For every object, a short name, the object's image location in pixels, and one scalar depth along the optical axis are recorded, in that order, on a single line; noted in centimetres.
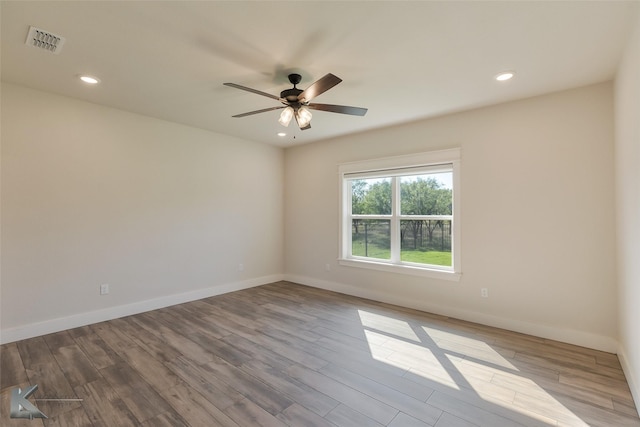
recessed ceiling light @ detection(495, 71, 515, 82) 276
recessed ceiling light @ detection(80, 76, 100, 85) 290
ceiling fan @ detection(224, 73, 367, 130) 258
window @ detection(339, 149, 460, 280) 399
